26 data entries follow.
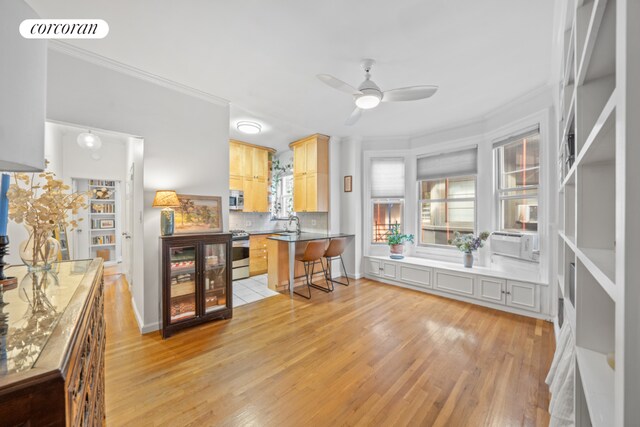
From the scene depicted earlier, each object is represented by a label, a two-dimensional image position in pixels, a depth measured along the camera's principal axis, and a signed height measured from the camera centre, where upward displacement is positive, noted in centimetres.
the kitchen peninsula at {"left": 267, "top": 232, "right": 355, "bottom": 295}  409 -80
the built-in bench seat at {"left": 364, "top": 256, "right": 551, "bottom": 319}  298 -102
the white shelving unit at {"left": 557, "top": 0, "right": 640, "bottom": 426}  47 +0
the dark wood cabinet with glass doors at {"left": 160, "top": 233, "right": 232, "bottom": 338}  255 -77
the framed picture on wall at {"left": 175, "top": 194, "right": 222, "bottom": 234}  281 -3
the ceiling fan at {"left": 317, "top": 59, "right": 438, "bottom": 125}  223 +112
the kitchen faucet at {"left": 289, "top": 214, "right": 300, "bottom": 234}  511 -17
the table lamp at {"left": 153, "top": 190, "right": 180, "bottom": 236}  252 +7
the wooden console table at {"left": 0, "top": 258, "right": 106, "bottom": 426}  45 -30
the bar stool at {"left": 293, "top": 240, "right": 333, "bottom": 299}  368 -62
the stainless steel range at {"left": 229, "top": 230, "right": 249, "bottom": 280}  461 -84
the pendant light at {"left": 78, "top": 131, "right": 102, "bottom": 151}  298 +89
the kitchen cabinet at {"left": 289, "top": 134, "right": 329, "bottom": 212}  461 +73
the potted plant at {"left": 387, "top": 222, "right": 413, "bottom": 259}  445 -57
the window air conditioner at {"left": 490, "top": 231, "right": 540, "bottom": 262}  303 -44
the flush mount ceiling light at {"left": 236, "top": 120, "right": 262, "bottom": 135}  389 +138
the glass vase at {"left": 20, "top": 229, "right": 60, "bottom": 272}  124 -20
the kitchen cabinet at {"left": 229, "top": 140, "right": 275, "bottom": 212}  517 +84
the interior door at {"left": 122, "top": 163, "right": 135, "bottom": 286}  351 -52
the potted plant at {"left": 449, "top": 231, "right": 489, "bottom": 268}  360 -49
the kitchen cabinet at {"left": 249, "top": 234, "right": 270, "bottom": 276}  498 -89
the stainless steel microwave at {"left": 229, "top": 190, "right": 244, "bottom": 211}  519 +25
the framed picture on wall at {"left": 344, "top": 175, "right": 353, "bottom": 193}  470 +53
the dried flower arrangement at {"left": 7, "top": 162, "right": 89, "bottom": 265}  118 +0
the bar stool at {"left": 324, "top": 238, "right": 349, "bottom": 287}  408 -62
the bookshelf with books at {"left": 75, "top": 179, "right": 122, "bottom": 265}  535 -30
